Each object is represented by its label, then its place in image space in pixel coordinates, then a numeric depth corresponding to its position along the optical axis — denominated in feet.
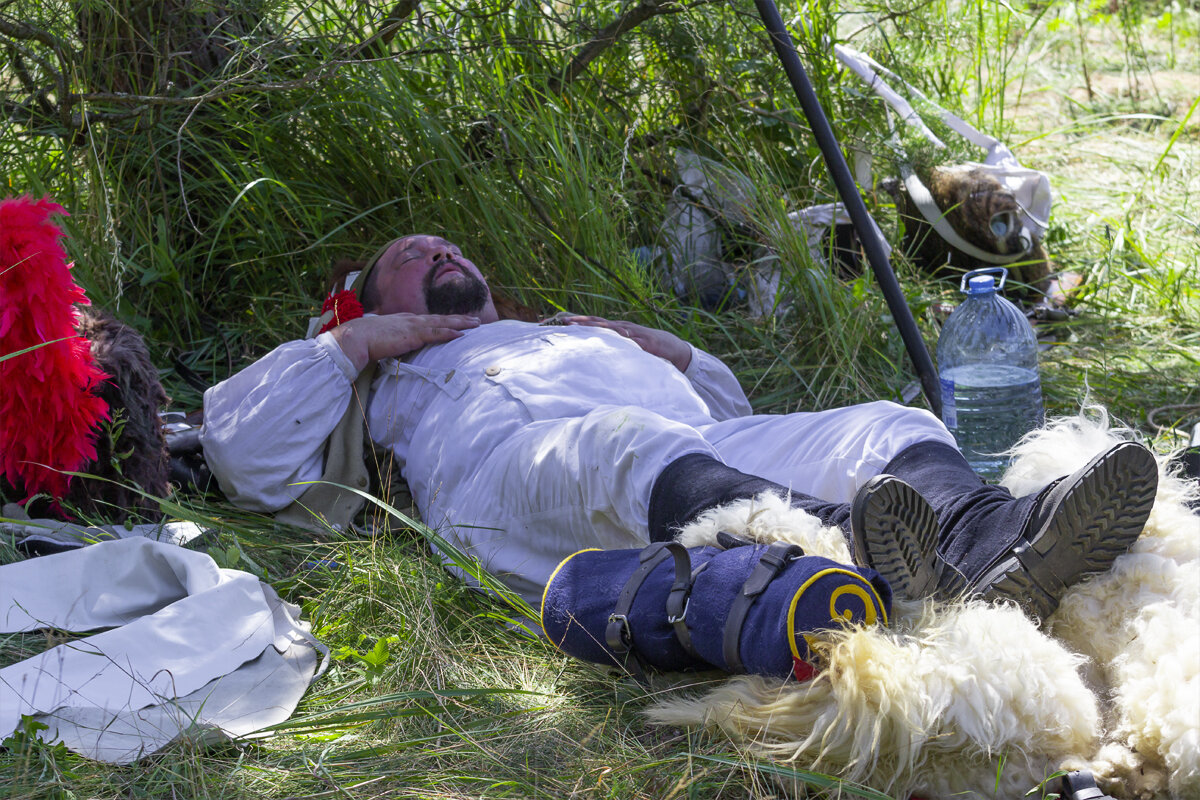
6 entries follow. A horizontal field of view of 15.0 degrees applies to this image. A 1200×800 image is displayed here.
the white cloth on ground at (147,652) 21.00
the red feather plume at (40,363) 22.60
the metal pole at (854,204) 24.10
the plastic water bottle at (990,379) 25.13
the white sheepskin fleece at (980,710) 20.10
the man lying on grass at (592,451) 20.73
